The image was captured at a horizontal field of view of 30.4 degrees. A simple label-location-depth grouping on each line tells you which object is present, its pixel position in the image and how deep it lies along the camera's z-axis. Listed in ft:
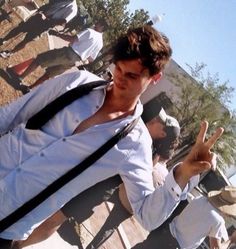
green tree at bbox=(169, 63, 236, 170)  75.46
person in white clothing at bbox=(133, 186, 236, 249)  16.56
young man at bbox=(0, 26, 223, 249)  7.30
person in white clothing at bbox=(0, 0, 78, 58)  22.62
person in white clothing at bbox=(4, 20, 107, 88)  21.34
